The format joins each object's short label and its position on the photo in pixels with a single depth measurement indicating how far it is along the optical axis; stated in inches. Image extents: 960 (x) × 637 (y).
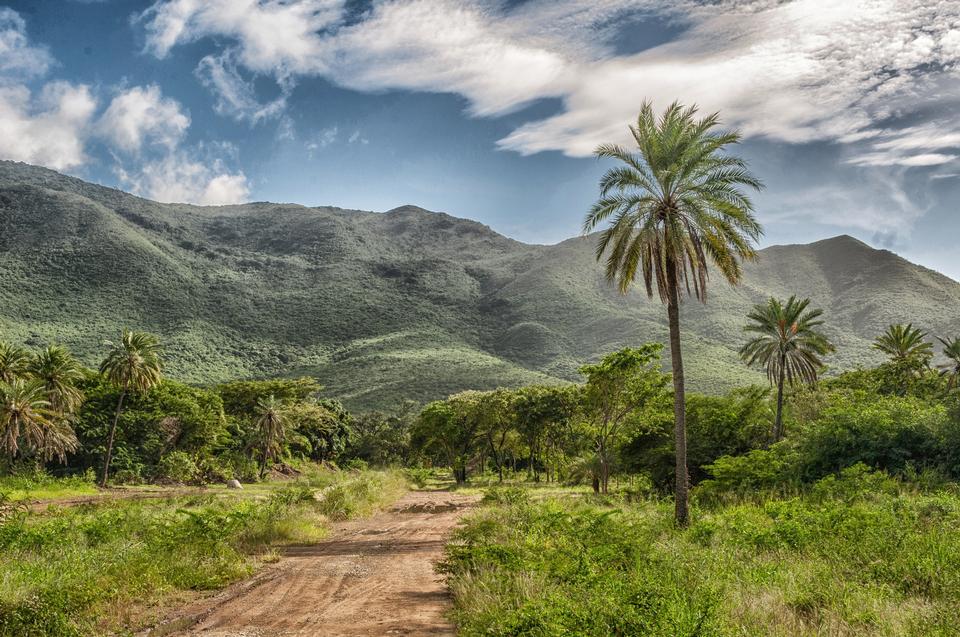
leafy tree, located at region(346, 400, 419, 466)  3759.8
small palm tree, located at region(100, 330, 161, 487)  2004.2
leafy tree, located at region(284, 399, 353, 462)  3046.3
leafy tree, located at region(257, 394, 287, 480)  2701.8
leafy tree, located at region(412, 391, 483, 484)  2434.8
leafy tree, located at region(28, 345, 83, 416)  1914.4
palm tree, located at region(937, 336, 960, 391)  1991.9
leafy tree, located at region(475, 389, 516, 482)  2320.4
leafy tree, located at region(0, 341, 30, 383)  1801.2
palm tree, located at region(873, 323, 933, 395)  2023.9
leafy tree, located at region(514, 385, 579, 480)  2263.8
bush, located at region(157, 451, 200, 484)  2123.5
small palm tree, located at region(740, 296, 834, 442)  1589.6
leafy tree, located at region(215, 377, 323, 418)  3189.0
